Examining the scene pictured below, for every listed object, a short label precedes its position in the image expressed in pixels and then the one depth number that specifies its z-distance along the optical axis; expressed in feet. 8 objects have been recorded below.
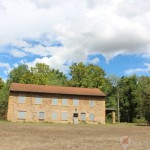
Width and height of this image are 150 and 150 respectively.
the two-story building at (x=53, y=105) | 98.24
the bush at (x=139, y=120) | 125.36
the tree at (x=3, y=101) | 106.38
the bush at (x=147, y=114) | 96.58
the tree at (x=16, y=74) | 159.28
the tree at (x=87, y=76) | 134.82
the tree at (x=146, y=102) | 93.28
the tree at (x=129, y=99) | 132.32
